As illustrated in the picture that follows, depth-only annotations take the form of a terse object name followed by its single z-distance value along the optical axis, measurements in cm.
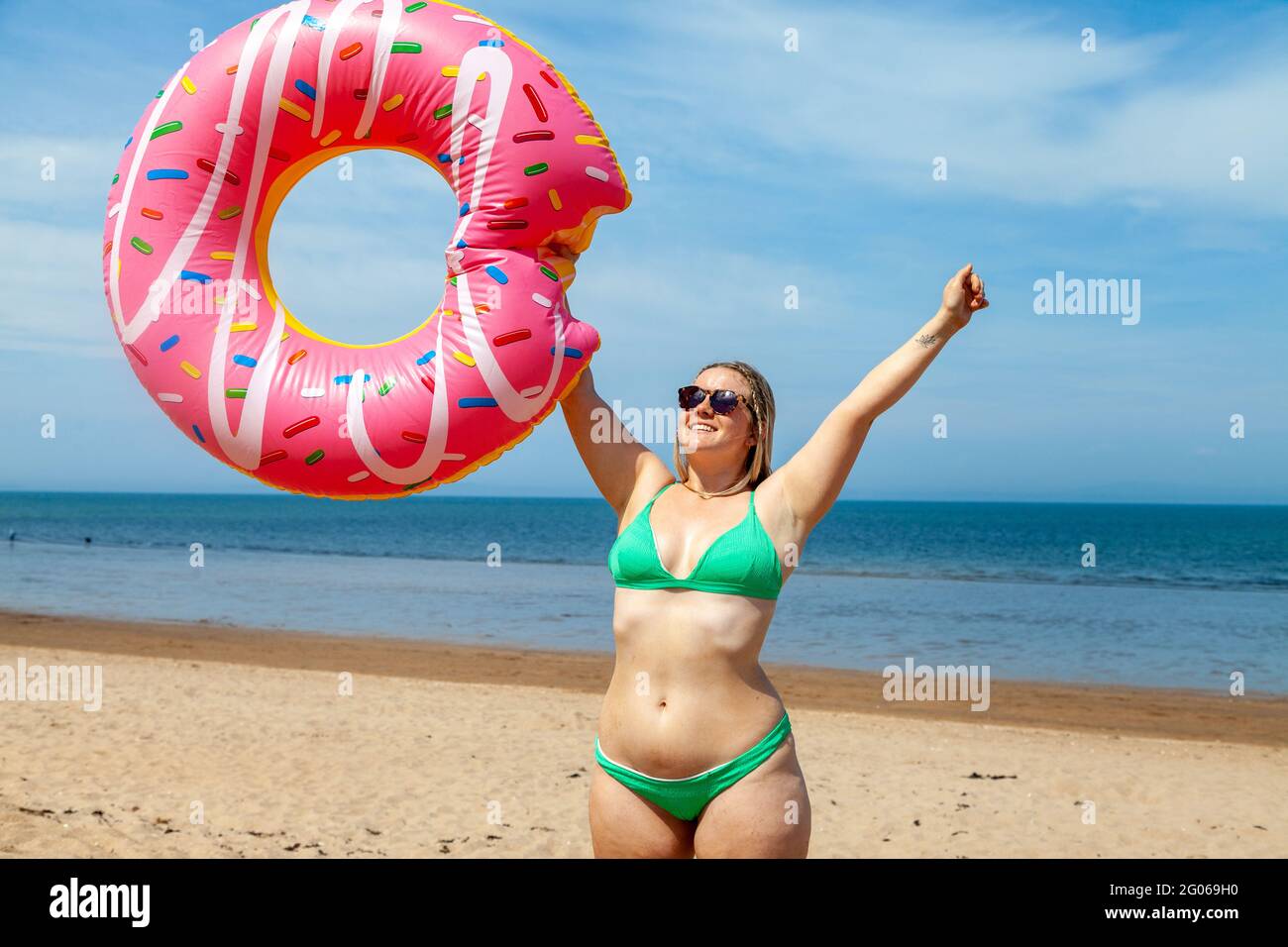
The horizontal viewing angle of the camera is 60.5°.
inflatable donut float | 287
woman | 248
